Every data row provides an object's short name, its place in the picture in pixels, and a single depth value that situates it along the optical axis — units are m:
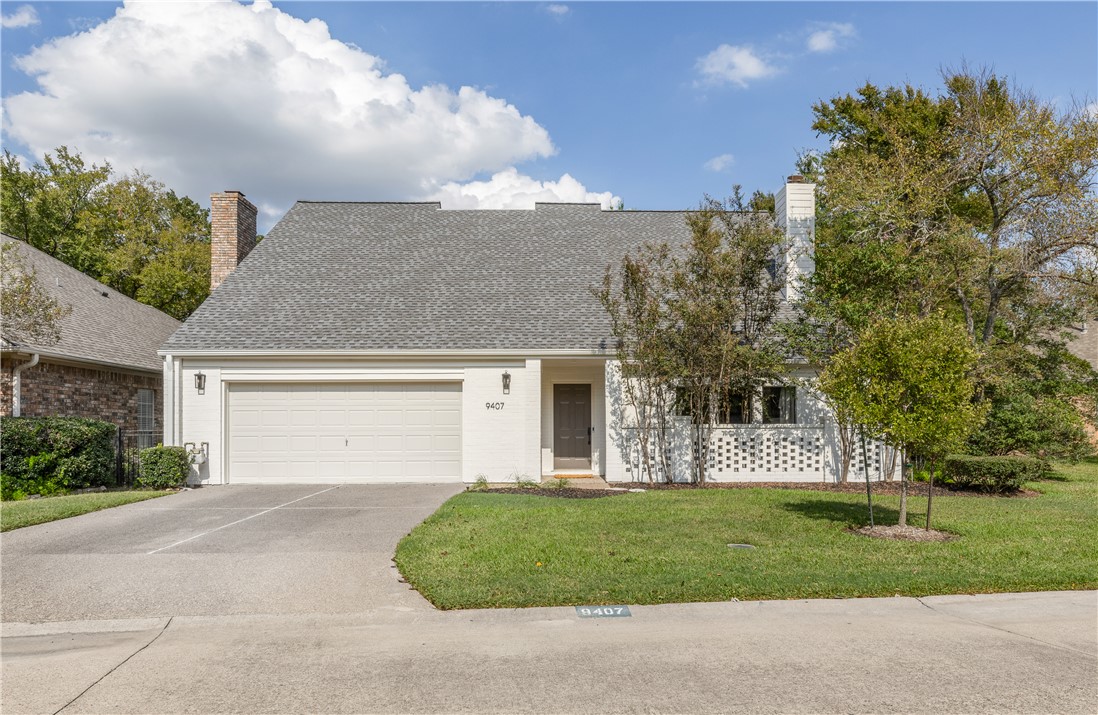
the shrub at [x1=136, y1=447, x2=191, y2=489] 14.27
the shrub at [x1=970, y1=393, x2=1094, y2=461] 15.84
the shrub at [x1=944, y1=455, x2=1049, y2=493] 12.84
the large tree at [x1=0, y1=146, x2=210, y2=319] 29.45
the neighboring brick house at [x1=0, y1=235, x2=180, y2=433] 14.75
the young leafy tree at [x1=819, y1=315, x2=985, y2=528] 8.30
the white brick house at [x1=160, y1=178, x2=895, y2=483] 15.07
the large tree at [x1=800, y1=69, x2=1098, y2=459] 14.09
